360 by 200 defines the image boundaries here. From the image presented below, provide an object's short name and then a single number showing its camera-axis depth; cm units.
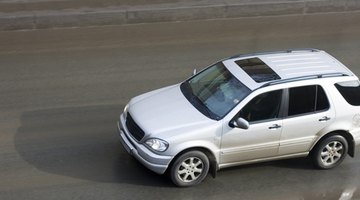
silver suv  1513
